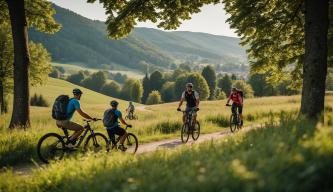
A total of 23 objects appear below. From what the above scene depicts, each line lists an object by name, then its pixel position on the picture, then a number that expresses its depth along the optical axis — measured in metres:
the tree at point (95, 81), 146.12
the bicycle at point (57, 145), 10.98
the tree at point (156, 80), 123.69
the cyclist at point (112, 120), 11.65
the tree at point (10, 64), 39.66
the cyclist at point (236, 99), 18.33
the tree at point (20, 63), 14.59
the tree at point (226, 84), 108.94
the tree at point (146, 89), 125.81
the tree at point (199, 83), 95.50
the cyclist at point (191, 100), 14.84
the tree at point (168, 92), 111.00
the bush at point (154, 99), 104.31
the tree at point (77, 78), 155.38
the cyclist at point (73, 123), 11.20
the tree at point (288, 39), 11.68
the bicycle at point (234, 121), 18.34
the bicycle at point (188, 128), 15.05
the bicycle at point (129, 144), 11.92
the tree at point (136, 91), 112.76
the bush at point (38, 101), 76.44
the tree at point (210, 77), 110.62
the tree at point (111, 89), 138.38
